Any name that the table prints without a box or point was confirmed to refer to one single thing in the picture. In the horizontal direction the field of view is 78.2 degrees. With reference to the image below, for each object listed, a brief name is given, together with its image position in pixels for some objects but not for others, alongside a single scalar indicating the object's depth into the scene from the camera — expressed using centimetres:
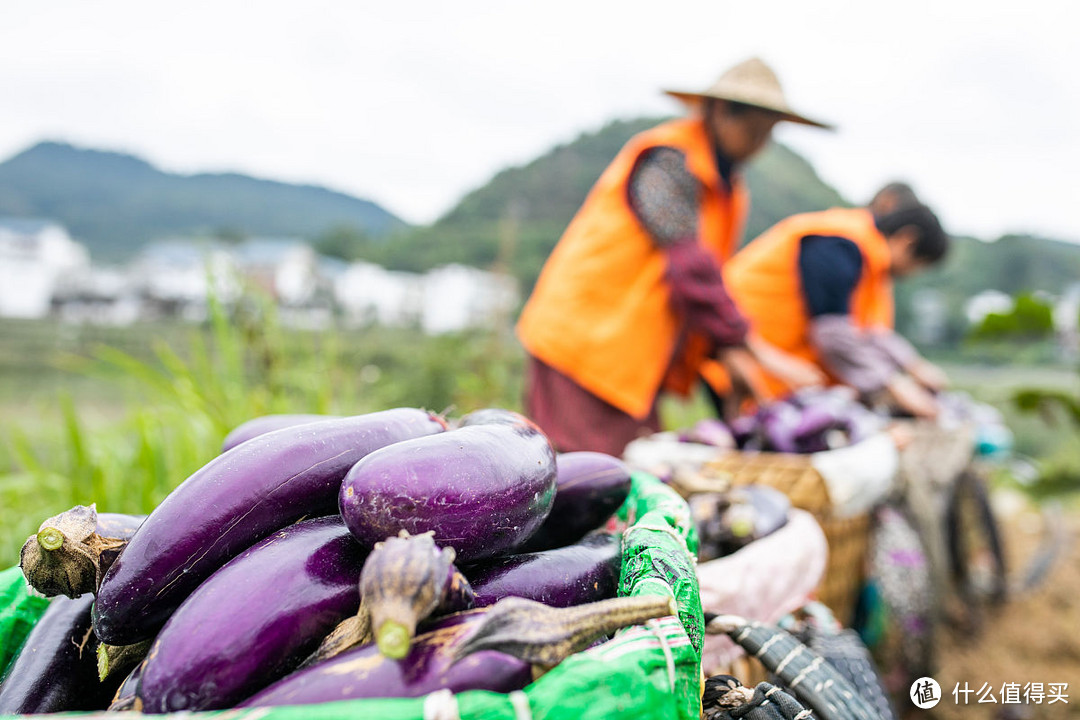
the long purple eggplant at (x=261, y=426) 96
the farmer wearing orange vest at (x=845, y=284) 289
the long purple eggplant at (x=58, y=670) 69
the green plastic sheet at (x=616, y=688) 50
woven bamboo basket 175
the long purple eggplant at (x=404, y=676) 55
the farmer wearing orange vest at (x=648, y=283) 247
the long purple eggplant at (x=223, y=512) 67
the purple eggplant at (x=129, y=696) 60
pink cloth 102
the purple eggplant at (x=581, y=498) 96
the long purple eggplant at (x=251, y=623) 59
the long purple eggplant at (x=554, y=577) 72
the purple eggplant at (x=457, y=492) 67
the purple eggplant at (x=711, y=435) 216
